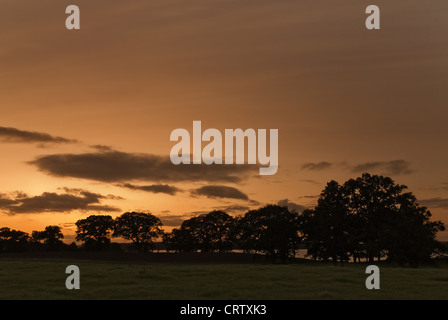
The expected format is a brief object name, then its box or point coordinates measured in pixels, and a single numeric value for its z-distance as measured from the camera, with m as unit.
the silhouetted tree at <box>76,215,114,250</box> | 138.00
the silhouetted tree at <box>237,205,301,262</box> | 90.25
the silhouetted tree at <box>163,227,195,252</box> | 129.12
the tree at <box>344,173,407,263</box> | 83.75
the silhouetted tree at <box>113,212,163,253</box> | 133.00
